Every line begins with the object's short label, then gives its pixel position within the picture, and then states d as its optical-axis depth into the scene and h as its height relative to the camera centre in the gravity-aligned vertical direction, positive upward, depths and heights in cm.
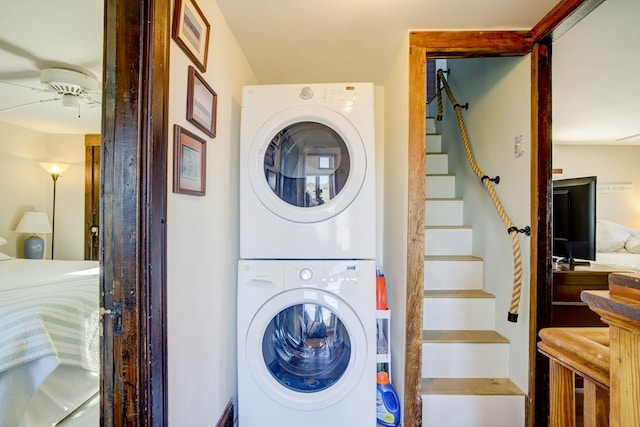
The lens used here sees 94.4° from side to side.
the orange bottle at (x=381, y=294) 177 -48
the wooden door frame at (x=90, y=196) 368 +21
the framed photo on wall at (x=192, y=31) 97 +65
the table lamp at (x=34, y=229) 327 -19
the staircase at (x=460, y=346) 157 -76
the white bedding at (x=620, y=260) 209 -34
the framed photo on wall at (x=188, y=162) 99 +19
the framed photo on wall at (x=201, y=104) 107 +43
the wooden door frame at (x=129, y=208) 82 +1
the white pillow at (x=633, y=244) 264 -24
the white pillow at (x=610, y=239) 271 -20
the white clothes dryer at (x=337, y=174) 144 +20
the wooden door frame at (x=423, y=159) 150 +29
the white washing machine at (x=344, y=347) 139 -61
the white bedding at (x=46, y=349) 143 -70
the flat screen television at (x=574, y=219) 174 -1
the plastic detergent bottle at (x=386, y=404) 159 -104
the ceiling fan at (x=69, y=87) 211 +97
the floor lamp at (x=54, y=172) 361 +49
